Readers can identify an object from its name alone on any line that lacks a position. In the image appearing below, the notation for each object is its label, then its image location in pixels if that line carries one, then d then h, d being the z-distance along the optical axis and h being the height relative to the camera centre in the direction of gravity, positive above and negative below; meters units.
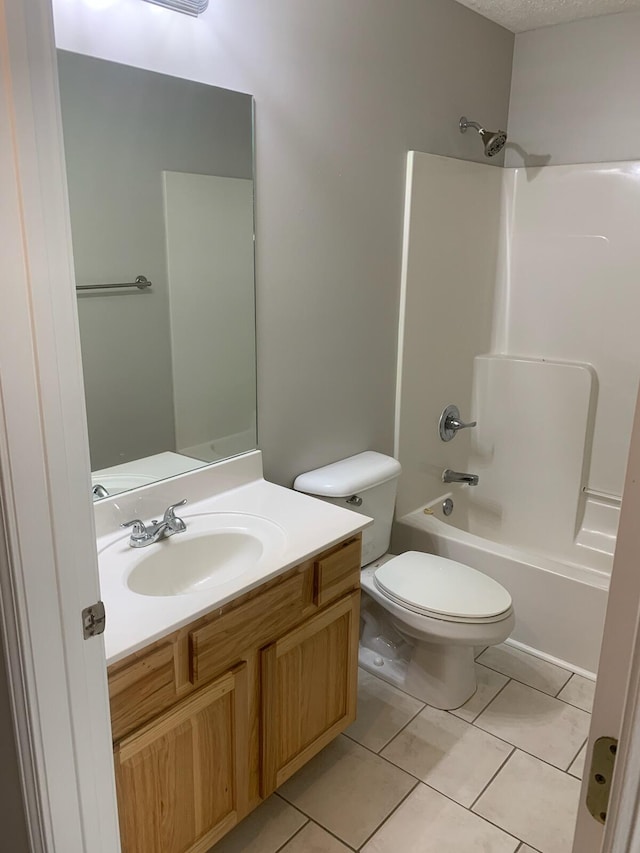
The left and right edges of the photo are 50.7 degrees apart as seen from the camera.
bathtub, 2.47 -1.17
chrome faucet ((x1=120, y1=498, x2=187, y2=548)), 1.73 -0.68
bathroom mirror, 1.66 +0.00
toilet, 2.15 -1.07
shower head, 2.66 +0.51
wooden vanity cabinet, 1.40 -1.01
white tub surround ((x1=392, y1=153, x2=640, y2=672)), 2.62 -0.44
